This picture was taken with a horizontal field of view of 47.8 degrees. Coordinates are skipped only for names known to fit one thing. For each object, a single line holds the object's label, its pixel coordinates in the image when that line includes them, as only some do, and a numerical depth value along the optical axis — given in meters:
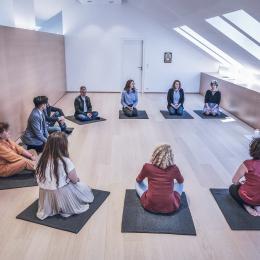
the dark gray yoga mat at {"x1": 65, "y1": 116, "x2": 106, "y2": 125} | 6.20
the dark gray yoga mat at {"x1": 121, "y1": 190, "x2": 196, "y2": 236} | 2.71
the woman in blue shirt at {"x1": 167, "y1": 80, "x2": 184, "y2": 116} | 7.00
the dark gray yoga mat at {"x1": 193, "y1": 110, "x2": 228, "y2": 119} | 6.90
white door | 9.73
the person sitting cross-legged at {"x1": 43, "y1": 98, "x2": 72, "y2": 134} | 5.14
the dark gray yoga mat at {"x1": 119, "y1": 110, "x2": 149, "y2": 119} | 6.76
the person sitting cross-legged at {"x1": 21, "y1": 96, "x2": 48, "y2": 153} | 4.28
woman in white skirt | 2.71
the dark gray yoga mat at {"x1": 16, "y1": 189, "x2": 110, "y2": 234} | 2.74
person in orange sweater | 3.46
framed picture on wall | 9.75
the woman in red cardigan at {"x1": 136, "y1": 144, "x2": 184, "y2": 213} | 2.75
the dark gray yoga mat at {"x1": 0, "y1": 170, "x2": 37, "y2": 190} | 3.47
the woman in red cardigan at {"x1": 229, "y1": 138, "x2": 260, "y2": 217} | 2.88
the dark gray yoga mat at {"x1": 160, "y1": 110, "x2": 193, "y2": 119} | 6.83
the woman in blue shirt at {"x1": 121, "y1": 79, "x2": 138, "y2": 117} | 6.84
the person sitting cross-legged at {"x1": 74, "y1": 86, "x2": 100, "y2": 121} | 6.33
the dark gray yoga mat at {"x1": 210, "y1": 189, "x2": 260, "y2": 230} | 2.80
